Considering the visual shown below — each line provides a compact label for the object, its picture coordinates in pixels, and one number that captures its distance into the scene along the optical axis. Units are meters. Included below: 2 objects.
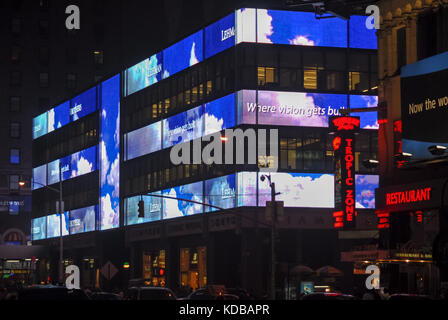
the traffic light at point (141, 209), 51.28
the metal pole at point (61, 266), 75.97
